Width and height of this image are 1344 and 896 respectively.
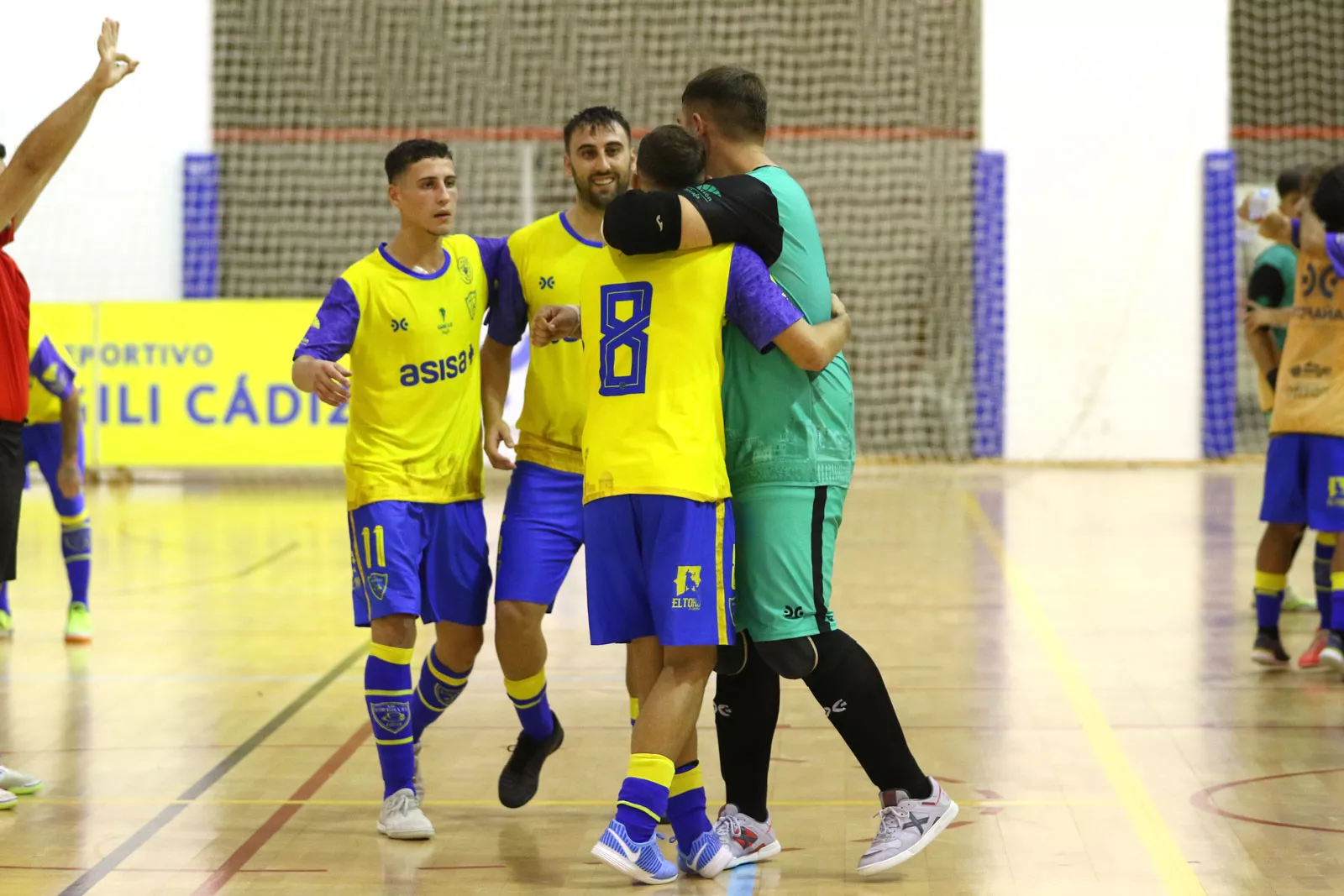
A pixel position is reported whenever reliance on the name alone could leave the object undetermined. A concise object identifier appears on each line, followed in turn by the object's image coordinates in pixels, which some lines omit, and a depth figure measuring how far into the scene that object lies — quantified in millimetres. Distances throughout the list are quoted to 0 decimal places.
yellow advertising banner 27750
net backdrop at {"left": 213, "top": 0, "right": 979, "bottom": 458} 33781
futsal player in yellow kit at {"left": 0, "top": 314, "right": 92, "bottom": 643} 13477
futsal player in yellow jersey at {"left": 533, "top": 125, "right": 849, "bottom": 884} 7164
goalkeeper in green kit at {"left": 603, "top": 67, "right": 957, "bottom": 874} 7254
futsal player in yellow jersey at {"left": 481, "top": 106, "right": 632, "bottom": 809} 8547
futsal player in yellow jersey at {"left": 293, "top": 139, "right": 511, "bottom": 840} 8398
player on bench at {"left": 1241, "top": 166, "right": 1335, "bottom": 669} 12469
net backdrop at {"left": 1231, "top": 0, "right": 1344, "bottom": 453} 33875
